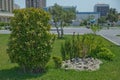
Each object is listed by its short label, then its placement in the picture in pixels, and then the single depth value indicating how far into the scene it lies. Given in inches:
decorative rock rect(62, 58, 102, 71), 200.9
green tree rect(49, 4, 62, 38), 621.8
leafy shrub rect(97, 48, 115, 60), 242.5
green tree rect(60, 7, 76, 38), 626.1
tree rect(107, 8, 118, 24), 1844.7
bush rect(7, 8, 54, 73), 176.9
